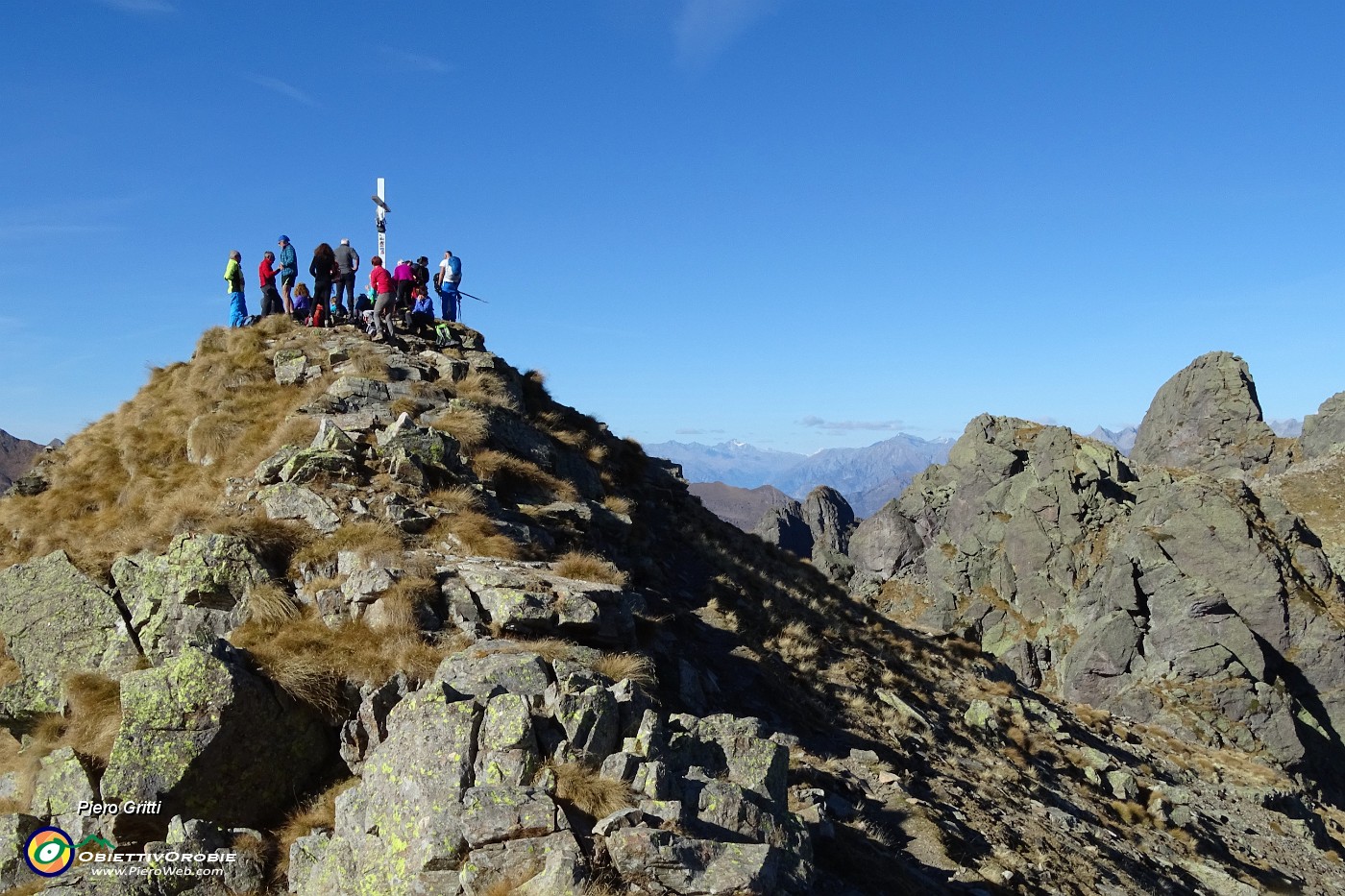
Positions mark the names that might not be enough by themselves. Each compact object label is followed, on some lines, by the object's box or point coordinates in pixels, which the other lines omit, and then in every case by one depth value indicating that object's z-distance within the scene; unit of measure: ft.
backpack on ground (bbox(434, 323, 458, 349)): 104.22
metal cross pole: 110.32
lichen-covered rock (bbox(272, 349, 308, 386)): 90.27
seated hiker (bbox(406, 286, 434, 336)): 109.44
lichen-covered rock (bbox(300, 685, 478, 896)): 30.14
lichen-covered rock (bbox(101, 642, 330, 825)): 35.99
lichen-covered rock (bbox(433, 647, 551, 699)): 37.55
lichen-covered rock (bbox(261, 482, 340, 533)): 55.98
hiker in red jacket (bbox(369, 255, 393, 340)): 97.35
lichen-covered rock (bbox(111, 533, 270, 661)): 47.57
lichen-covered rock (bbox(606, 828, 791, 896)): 28.71
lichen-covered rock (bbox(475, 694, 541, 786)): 32.55
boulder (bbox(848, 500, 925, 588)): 362.94
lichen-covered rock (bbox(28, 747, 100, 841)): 35.76
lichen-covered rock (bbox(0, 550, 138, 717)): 48.39
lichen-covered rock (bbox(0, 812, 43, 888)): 34.45
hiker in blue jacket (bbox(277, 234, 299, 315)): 108.68
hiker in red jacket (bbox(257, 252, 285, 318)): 109.70
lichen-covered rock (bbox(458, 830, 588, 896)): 27.78
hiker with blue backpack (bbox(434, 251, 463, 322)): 116.06
